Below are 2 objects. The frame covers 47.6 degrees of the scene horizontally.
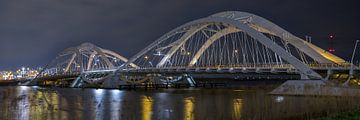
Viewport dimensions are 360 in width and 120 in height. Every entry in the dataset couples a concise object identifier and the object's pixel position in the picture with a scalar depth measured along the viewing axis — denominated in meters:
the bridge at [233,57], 44.72
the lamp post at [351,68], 41.11
